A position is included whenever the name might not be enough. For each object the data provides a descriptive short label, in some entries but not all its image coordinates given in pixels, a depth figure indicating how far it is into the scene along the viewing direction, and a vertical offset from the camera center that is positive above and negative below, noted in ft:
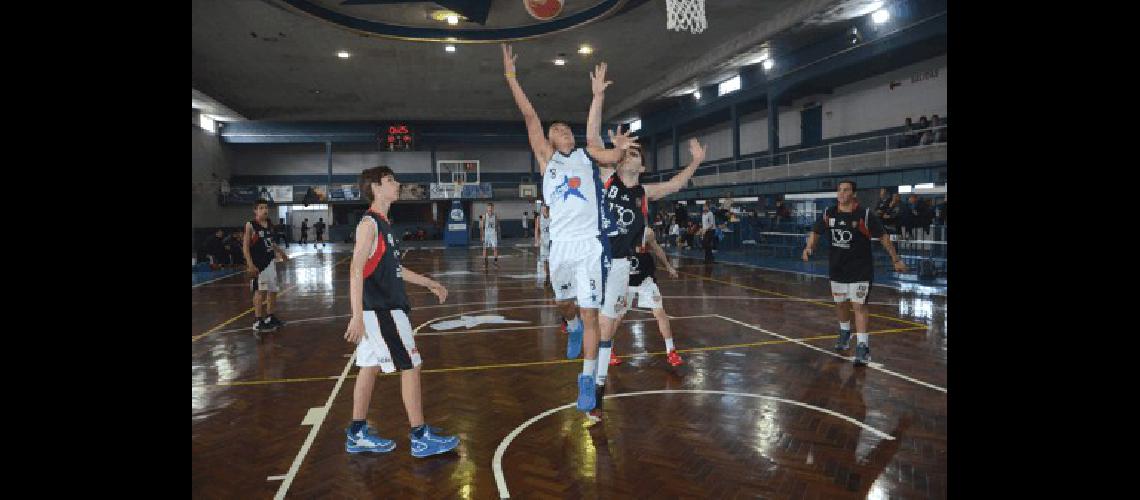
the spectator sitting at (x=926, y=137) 49.01 +9.23
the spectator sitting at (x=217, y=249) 62.08 +0.19
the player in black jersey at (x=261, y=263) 26.16 -0.55
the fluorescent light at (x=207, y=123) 100.03 +22.09
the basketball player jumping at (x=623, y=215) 14.88 +0.95
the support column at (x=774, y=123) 72.16 +15.53
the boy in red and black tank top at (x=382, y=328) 11.98 -1.61
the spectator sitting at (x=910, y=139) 51.55 +9.52
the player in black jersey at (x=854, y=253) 19.04 -0.20
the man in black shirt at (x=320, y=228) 106.01 +3.95
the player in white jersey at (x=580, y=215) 13.74 +0.80
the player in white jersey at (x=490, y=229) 57.77 +1.97
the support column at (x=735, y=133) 80.12 +15.78
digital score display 108.68 +20.51
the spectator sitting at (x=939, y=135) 47.53 +9.11
